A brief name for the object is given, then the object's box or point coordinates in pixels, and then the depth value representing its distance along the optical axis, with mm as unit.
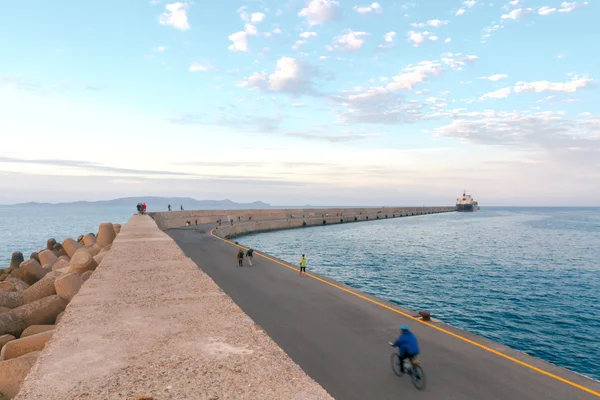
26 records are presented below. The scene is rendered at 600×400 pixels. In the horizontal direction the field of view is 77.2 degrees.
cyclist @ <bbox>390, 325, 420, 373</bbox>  9023
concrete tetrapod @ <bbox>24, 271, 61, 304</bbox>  15517
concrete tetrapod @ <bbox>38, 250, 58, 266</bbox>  30266
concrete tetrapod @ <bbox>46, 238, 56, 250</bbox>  40719
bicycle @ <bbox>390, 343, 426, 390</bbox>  9086
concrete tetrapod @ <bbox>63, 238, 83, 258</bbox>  31984
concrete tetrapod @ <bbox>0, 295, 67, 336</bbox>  12070
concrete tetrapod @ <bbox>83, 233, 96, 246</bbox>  35125
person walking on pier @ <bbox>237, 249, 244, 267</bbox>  25700
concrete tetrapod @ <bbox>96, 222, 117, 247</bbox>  30828
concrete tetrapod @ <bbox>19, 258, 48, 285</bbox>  24109
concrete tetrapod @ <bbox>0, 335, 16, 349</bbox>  10898
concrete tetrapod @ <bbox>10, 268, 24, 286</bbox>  24188
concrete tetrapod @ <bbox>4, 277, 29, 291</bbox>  20880
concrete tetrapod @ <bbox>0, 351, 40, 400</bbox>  7637
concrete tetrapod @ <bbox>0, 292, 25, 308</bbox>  15016
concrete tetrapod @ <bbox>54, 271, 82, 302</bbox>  13938
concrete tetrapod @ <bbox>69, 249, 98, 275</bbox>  18539
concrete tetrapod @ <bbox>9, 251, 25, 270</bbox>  33031
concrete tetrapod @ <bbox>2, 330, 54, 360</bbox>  9195
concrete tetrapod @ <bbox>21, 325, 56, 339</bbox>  11320
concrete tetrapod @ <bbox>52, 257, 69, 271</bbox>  25516
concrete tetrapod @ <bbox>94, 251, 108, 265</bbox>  20503
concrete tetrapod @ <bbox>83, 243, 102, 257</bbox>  27669
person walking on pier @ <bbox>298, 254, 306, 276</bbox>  22922
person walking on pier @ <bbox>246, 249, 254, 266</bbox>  25594
